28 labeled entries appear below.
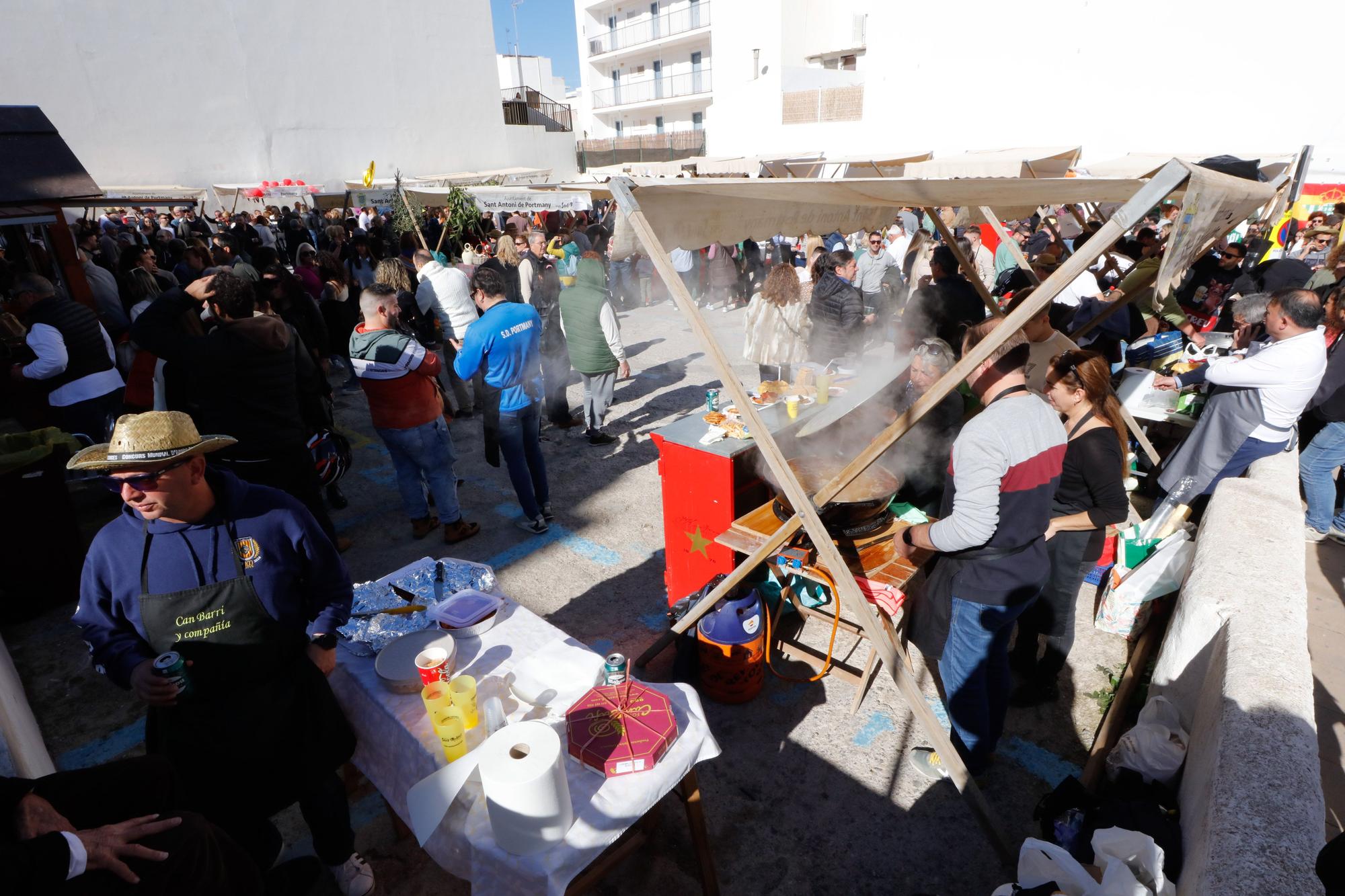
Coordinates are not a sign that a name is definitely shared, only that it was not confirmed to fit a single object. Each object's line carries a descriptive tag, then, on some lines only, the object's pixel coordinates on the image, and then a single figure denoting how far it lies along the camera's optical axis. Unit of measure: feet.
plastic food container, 9.00
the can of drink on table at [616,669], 7.70
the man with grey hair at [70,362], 17.10
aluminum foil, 9.07
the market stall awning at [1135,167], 29.72
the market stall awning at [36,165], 21.35
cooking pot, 11.34
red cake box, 6.92
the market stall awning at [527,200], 32.81
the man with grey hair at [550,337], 25.35
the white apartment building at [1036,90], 55.77
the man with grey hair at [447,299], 21.02
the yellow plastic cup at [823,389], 15.48
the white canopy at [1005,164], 32.42
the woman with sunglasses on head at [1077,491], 10.43
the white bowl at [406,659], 8.11
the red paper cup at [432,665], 7.68
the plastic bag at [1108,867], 6.35
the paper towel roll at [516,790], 6.06
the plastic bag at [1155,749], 8.59
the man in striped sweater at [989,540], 8.42
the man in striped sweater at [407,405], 14.75
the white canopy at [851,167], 41.73
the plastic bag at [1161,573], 12.59
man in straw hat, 6.75
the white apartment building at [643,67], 133.80
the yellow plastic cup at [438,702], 7.25
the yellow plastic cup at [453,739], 7.05
